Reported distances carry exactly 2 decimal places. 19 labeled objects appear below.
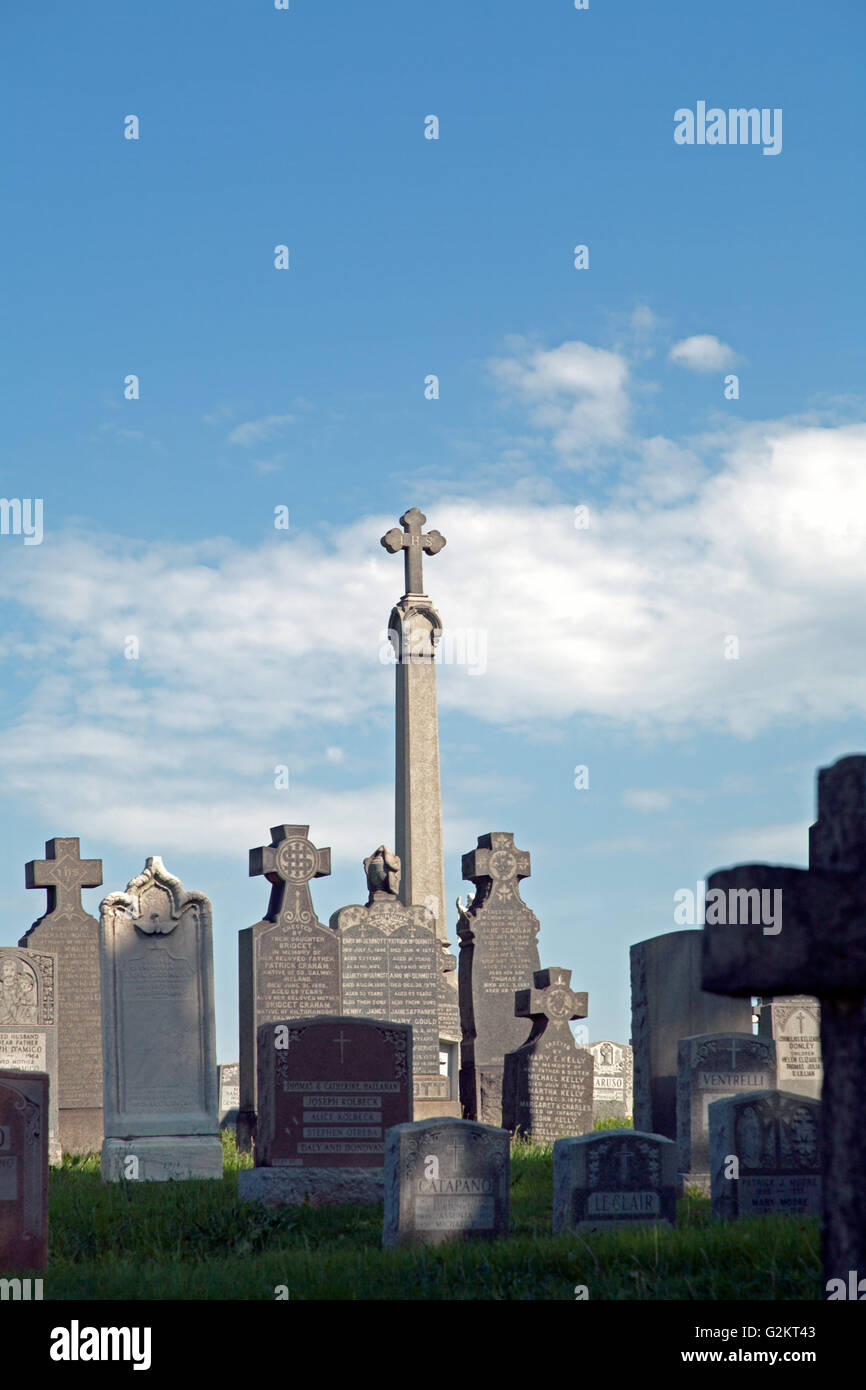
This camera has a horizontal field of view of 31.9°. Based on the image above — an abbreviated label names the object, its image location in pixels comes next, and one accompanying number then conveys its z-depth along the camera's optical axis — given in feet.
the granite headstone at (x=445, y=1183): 30.09
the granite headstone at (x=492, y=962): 62.85
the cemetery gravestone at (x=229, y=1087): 69.77
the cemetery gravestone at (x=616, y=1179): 30.53
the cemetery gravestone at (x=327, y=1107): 36.58
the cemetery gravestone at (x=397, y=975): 58.13
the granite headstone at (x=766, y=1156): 31.91
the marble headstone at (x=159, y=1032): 43.75
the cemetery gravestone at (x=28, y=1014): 52.70
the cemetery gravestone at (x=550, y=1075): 52.29
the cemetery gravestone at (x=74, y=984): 57.16
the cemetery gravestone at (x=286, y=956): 53.67
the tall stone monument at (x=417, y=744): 76.43
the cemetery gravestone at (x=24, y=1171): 28.58
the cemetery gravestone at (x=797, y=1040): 49.16
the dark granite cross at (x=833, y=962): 14.66
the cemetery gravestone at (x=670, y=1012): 42.47
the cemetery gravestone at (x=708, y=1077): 39.65
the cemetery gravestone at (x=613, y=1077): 73.10
